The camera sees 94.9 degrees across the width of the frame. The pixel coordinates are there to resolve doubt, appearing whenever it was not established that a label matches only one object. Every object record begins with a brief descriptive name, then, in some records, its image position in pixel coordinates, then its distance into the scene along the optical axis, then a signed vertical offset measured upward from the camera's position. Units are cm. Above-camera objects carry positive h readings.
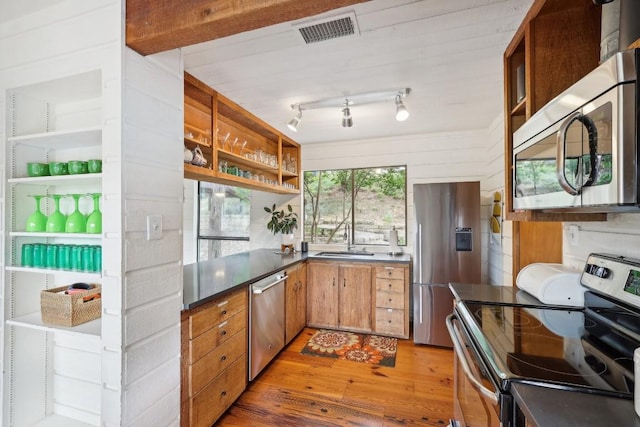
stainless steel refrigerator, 291 -33
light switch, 141 -4
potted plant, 373 -9
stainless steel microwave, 76 +23
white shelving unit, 154 -30
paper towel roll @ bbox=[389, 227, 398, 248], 357 -26
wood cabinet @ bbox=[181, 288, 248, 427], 164 -88
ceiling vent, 145 +97
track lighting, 223 +96
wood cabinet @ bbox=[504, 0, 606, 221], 134 +79
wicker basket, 143 -45
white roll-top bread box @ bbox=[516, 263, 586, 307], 142 -35
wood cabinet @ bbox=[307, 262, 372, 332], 325 -89
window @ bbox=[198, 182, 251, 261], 437 -4
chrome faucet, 385 -21
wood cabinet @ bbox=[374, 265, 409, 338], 314 -89
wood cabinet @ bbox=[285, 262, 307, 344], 292 -88
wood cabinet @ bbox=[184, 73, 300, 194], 216 +68
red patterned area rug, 274 -130
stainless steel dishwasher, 226 -86
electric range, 81 -44
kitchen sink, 360 -45
